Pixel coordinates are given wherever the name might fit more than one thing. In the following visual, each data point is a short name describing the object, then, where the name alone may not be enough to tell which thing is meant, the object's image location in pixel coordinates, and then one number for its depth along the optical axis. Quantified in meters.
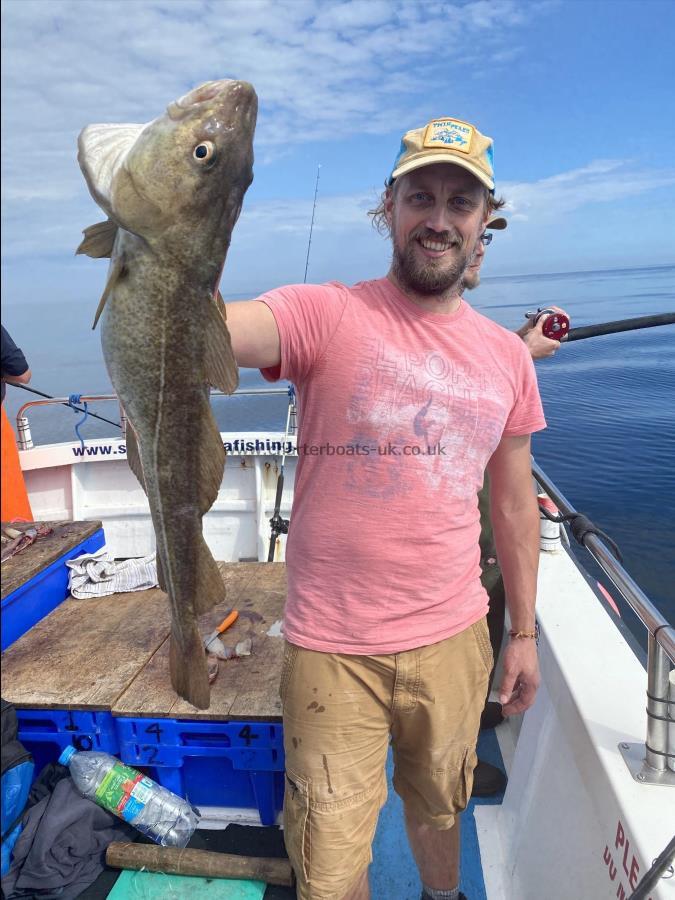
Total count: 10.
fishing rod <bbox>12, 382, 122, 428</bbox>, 6.40
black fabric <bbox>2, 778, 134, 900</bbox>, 2.82
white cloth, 4.12
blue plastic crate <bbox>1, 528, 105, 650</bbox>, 3.60
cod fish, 1.42
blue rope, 6.37
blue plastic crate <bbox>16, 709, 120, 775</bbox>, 3.07
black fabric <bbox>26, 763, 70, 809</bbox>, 3.06
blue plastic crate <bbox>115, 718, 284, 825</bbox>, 3.01
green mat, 2.93
